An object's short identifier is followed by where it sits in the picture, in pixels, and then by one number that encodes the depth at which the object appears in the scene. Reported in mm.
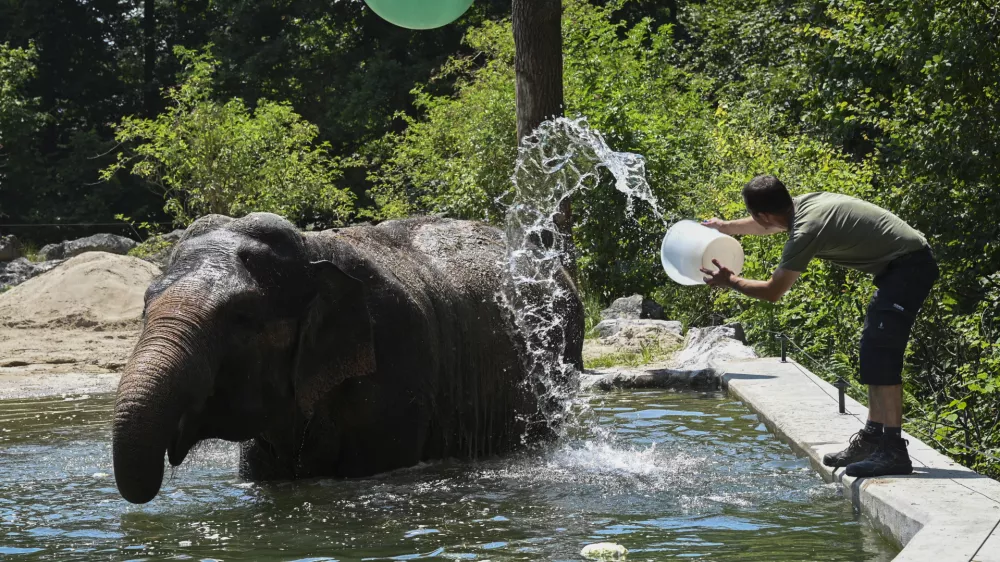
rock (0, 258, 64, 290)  27688
